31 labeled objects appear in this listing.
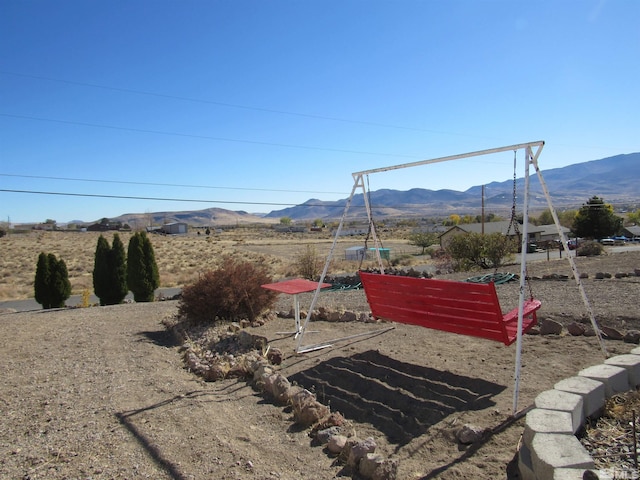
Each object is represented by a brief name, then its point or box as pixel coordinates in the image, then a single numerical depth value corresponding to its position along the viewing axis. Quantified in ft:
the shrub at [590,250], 98.87
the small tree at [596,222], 153.69
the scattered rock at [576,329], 23.89
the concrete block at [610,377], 14.82
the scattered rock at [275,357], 23.30
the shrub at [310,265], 73.77
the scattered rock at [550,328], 24.50
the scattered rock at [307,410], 15.76
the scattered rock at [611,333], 22.85
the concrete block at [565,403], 12.76
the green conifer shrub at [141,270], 58.59
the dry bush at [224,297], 32.22
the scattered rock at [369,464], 12.22
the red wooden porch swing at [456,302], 17.47
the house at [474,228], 184.32
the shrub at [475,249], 75.92
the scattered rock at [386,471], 11.94
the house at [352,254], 150.80
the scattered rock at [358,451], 12.80
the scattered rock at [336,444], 13.73
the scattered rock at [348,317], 32.01
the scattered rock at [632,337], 22.20
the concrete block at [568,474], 9.64
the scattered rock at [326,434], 14.44
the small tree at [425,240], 201.66
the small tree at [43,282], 56.65
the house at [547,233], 226.38
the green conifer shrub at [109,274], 58.85
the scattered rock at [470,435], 13.99
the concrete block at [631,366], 15.67
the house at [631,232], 209.97
